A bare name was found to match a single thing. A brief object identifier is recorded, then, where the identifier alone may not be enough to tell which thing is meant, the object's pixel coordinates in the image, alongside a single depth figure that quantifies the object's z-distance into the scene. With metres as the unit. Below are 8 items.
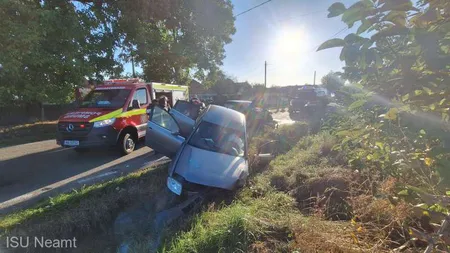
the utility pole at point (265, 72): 42.28
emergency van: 6.65
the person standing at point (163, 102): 8.35
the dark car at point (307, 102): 16.83
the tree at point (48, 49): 8.08
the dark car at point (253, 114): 12.41
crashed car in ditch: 3.87
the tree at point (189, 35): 12.05
